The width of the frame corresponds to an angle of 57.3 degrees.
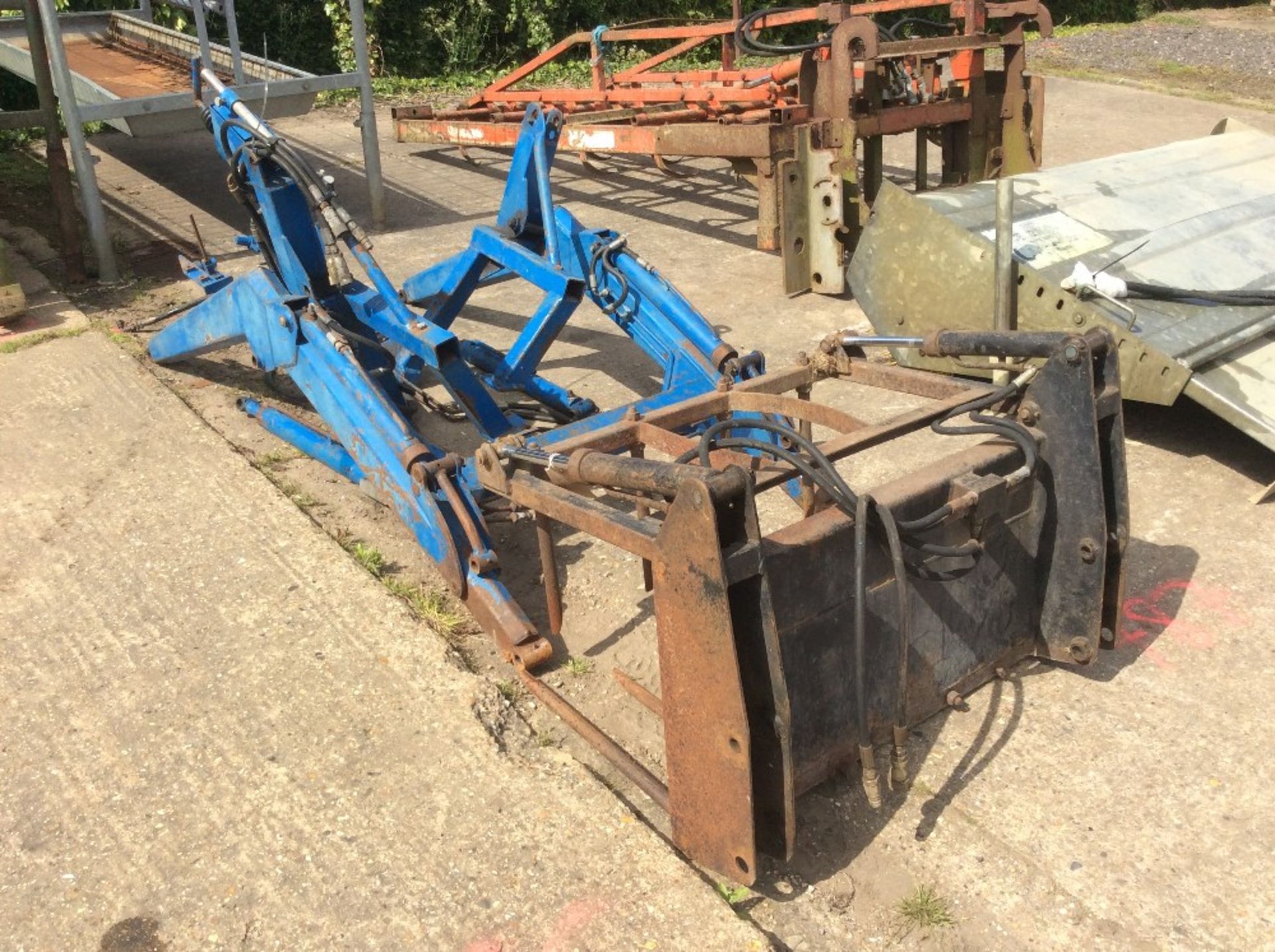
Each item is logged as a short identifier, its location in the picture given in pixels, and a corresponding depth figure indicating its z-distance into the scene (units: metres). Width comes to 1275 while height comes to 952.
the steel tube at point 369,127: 7.76
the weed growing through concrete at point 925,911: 2.35
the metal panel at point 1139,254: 4.12
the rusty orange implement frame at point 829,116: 5.89
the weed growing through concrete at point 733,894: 2.43
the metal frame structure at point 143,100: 6.46
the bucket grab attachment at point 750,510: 2.28
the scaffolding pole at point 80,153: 6.41
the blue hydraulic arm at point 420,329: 3.33
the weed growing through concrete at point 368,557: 3.71
